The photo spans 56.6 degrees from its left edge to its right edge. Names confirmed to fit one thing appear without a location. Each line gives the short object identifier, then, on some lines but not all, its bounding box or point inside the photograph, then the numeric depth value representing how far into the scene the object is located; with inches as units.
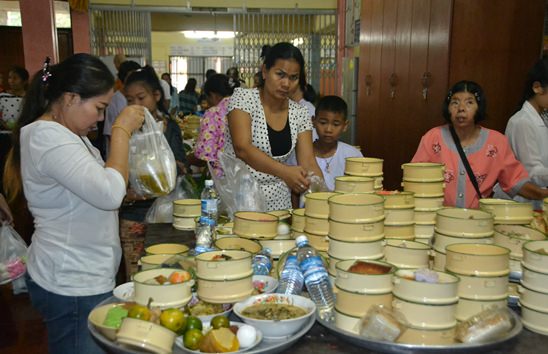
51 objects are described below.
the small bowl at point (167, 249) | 70.2
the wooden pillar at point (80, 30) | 314.7
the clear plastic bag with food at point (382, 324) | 46.8
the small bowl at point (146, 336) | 43.9
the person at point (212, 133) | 124.4
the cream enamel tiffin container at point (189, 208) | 91.0
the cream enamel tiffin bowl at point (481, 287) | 51.1
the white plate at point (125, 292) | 56.4
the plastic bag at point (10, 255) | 109.3
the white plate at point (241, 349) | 46.1
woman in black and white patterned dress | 94.3
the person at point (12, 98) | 227.1
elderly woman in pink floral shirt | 103.0
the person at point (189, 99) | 372.5
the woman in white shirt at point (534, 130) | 110.6
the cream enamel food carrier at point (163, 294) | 50.6
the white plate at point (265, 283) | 57.7
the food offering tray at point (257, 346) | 45.7
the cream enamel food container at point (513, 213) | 68.6
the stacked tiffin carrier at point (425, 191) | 72.2
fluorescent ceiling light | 533.7
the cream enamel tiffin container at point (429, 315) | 47.2
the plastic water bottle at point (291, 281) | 58.4
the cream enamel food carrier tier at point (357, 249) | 56.2
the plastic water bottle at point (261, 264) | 63.0
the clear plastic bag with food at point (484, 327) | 47.5
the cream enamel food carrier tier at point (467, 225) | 58.4
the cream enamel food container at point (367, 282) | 49.2
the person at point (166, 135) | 102.9
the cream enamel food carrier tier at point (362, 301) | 49.4
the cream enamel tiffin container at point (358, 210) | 56.1
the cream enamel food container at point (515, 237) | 61.7
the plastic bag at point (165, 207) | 98.6
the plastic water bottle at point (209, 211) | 79.6
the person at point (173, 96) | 395.0
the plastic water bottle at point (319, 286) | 55.7
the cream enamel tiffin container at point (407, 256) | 56.9
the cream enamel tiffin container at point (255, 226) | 70.4
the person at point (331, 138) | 122.2
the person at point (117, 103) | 163.2
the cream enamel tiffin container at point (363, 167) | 78.7
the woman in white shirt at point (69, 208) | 62.9
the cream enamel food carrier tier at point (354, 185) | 69.6
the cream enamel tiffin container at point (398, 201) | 65.6
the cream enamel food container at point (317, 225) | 65.6
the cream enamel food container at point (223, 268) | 52.6
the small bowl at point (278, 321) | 48.4
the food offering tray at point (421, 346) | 46.3
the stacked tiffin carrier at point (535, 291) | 51.9
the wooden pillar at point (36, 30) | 243.3
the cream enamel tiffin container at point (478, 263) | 51.2
